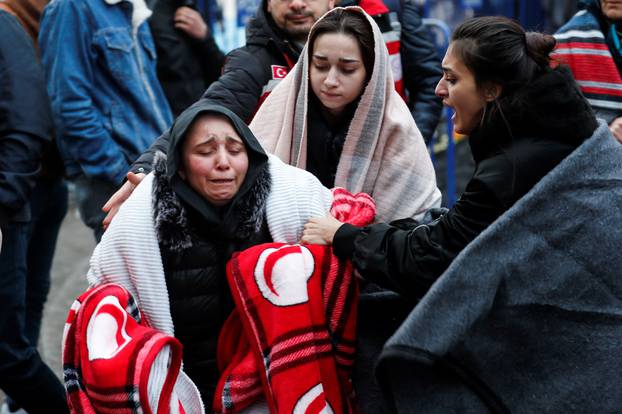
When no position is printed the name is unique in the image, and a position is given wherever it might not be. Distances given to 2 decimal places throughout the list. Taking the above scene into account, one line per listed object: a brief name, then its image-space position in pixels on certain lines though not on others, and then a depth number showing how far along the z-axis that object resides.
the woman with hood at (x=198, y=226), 2.37
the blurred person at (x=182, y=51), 4.25
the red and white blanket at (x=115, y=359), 2.20
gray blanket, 2.10
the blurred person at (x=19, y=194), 3.39
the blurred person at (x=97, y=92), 3.68
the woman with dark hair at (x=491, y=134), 2.17
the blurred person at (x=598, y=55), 3.50
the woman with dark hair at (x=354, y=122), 2.80
